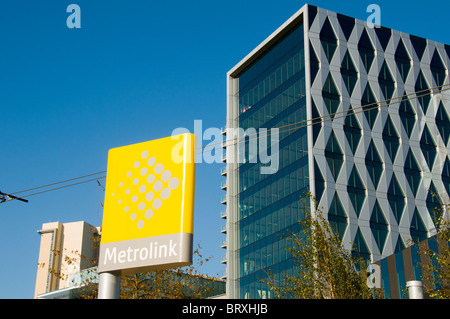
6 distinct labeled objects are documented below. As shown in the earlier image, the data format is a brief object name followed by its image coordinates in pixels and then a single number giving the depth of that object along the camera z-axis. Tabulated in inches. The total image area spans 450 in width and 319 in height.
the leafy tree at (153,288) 1138.0
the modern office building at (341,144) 2635.3
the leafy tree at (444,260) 1089.1
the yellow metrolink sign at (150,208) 408.5
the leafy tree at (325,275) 1155.3
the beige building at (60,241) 4719.5
